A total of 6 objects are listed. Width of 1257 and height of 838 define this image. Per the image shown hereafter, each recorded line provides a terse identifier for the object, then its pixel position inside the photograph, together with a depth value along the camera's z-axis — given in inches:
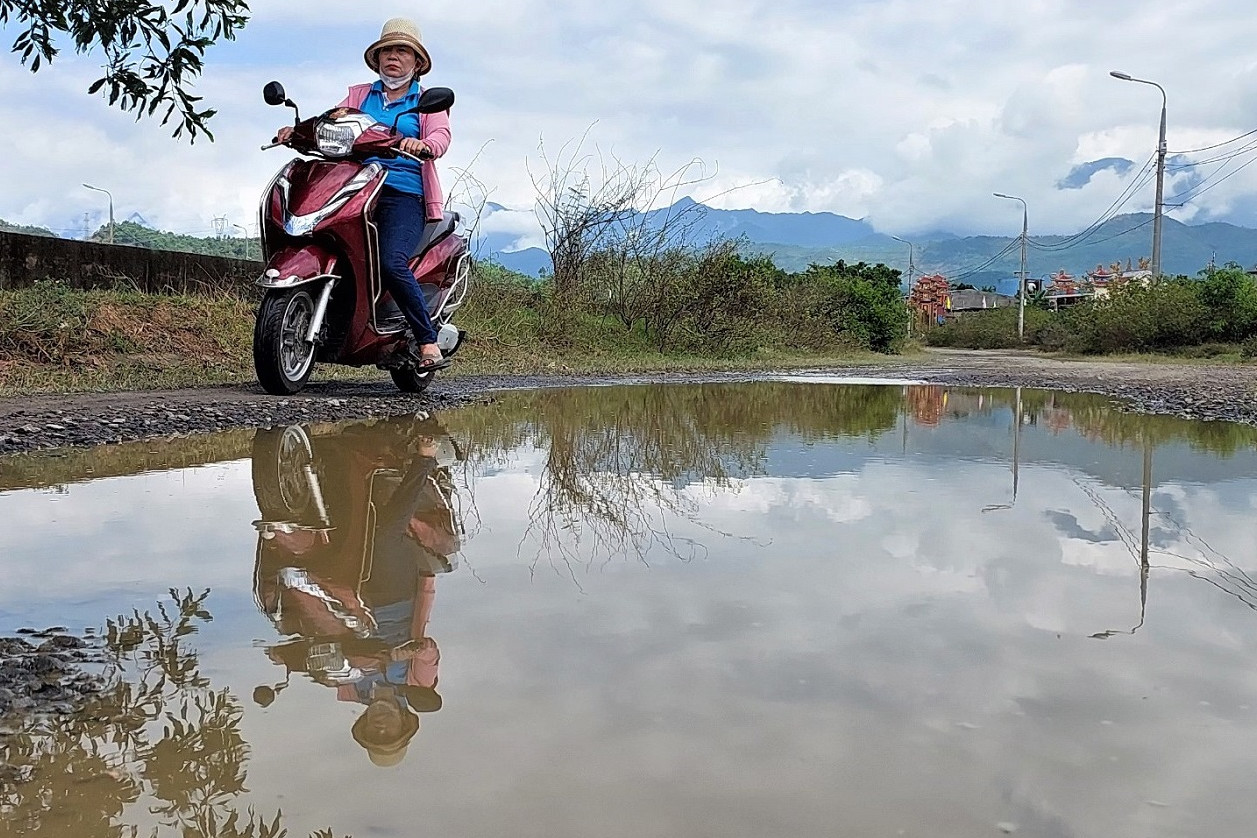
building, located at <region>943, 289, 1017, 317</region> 3853.3
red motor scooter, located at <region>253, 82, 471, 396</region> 266.2
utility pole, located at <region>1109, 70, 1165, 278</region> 1085.0
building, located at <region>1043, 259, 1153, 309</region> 2698.1
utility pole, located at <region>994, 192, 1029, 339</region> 1711.4
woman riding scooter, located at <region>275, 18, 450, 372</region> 276.5
